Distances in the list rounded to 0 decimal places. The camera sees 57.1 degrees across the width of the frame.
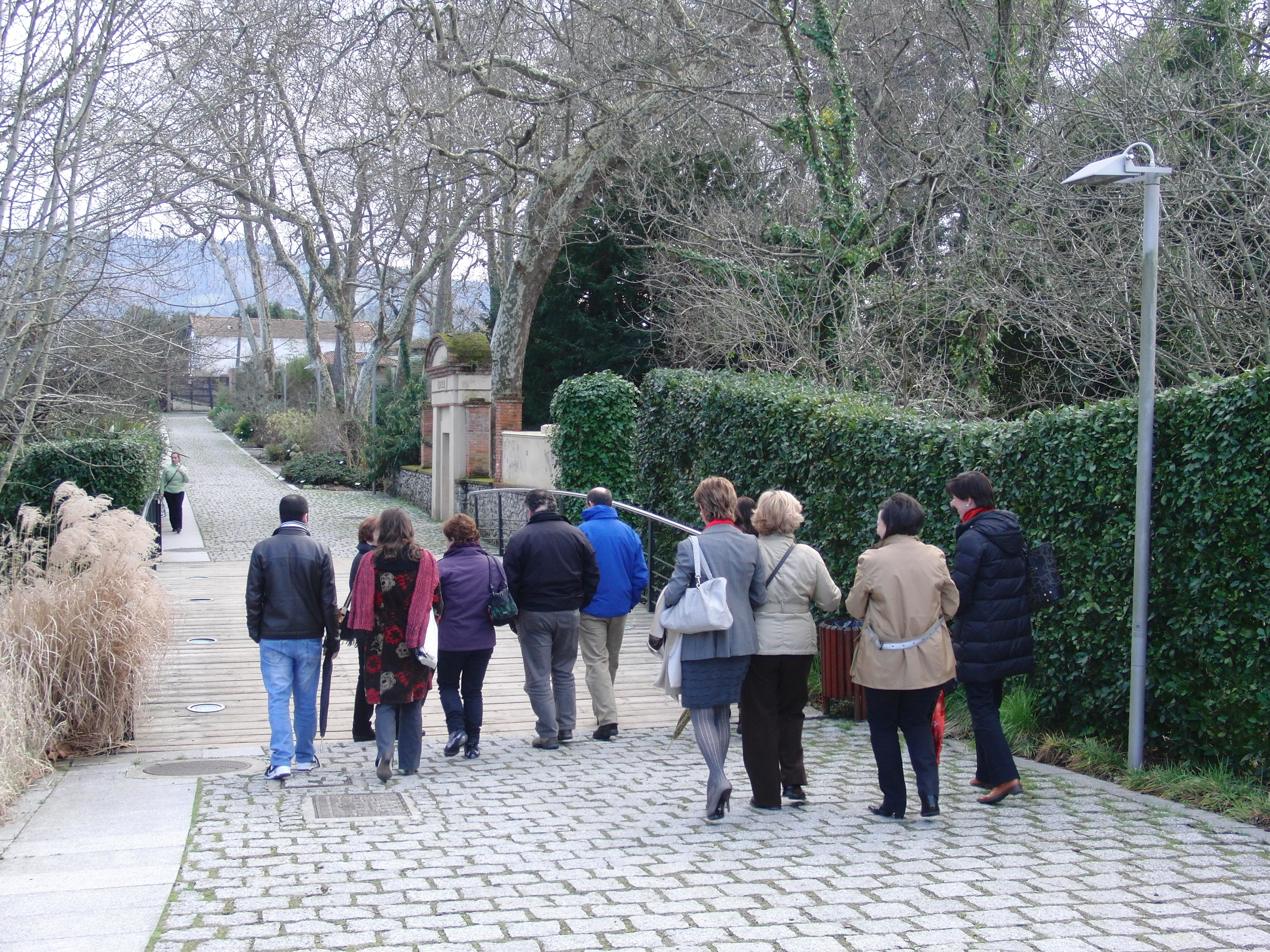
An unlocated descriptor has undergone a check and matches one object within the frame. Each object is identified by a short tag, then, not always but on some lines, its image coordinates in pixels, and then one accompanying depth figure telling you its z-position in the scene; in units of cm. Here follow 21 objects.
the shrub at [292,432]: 3953
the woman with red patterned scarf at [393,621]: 689
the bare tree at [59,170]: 792
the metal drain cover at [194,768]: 720
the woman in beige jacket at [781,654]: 590
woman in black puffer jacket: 598
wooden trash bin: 844
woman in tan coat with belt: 567
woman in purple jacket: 745
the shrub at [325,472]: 3300
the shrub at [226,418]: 5834
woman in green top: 2159
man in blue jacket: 806
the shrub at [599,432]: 1596
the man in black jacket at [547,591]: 770
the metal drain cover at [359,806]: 614
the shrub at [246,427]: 5181
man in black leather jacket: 704
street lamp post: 613
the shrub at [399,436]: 3009
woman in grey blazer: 581
